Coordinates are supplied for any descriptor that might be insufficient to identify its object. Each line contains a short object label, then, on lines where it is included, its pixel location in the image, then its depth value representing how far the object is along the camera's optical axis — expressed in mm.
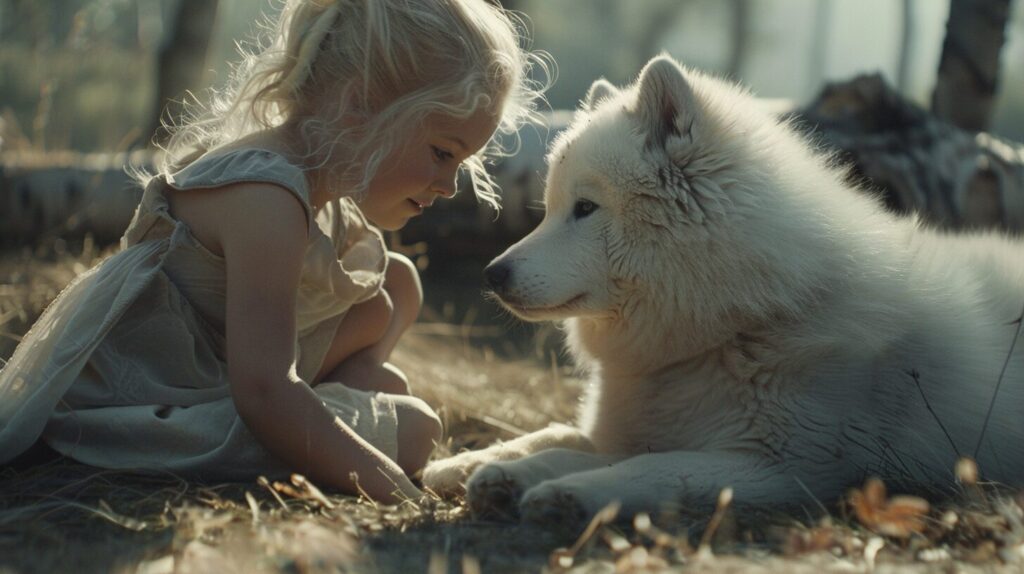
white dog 2557
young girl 2557
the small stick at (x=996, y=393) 2568
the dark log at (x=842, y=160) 5449
